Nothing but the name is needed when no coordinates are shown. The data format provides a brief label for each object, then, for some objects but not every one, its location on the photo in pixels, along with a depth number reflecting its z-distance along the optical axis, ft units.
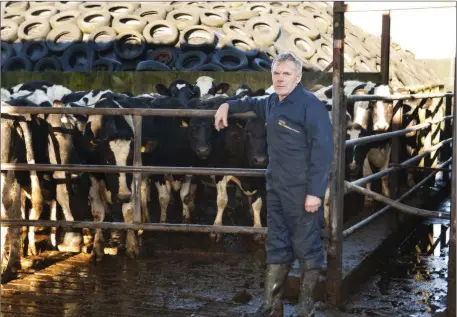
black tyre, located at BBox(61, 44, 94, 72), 51.39
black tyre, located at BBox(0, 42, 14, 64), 53.78
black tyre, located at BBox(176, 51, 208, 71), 49.92
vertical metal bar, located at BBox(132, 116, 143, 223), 19.56
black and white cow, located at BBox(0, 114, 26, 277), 19.45
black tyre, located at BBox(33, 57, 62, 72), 51.24
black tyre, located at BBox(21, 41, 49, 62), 53.42
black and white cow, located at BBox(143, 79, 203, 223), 26.22
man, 13.47
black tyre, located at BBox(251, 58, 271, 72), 48.37
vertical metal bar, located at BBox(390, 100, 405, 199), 24.59
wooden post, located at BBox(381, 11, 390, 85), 32.14
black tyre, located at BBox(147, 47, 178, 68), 51.46
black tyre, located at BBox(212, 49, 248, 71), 48.34
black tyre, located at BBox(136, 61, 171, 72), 47.62
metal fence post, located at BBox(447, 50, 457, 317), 14.89
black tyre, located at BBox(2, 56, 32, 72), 52.42
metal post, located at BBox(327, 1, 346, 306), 16.05
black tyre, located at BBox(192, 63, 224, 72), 47.29
